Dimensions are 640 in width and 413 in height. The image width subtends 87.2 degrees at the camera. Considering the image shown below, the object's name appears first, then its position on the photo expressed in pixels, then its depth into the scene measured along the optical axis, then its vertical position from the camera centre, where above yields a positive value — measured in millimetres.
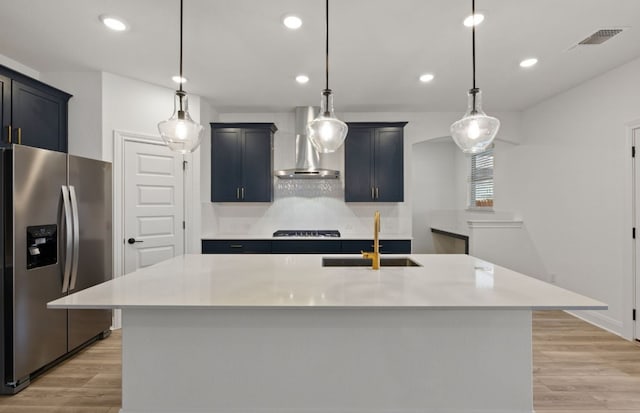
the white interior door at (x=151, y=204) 3553 +59
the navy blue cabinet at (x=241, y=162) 4492 +635
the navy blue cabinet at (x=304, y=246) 4219 -463
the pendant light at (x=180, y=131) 2186 +517
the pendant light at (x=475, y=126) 2021 +505
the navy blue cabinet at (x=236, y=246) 4238 -467
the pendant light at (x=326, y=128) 2062 +505
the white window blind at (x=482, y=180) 5445 +501
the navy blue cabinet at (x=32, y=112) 2764 +876
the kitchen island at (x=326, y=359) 1753 -786
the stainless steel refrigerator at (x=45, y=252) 2318 -336
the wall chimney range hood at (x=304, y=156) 4500 +729
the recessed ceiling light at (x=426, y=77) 3506 +1400
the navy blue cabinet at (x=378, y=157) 4535 +708
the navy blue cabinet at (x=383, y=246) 4223 -466
